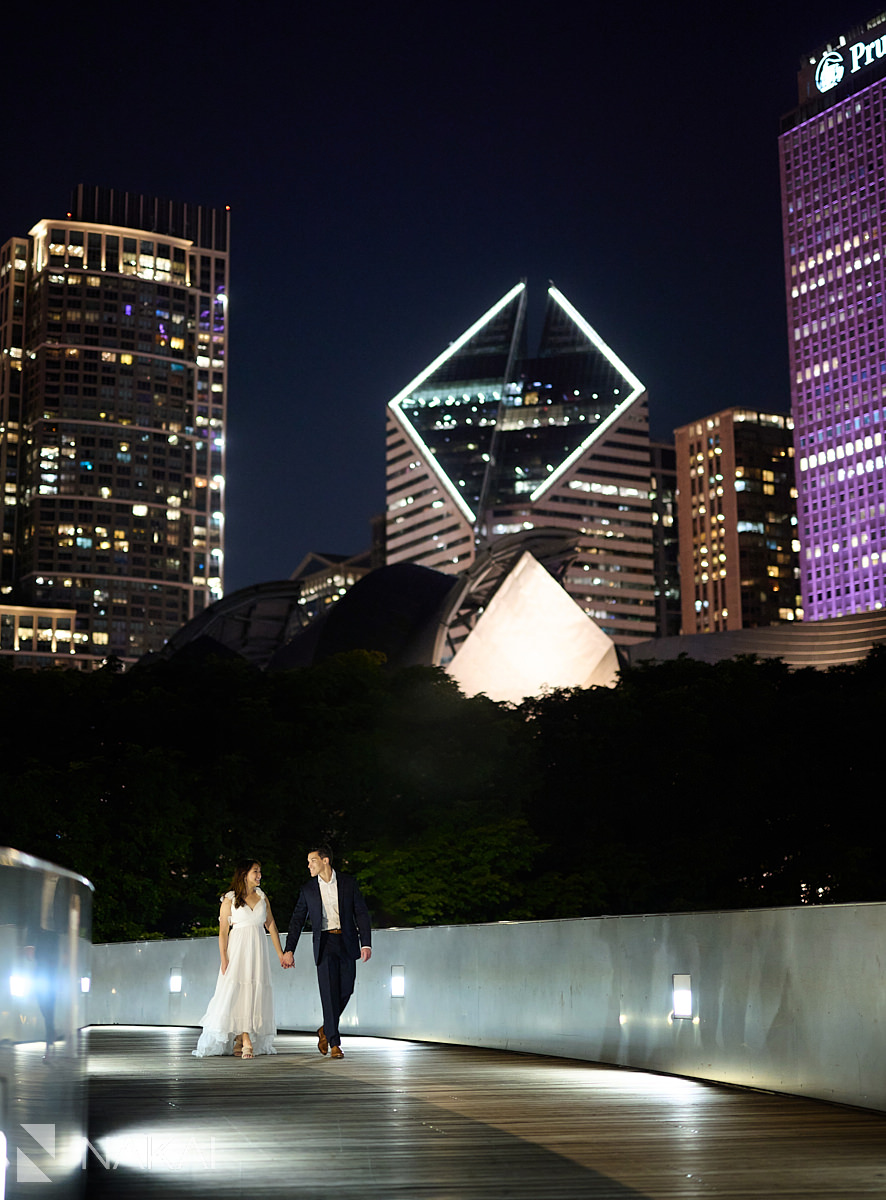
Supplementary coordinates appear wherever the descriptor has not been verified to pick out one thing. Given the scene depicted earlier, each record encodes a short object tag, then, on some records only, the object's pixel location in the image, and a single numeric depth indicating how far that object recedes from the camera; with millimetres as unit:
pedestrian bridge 5160
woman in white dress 13711
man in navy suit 12945
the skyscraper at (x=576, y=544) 82106
